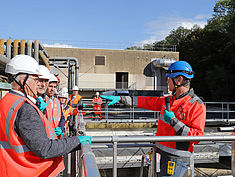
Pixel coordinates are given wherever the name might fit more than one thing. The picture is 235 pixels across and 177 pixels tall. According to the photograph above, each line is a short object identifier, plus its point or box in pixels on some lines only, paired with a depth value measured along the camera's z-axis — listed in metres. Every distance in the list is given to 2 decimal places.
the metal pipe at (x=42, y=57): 7.78
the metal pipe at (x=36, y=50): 6.96
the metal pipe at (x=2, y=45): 6.11
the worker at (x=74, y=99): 7.50
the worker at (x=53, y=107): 3.67
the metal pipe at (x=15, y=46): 6.66
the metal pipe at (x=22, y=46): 6.64
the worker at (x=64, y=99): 5.58
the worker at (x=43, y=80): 2.98
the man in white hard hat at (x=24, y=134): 1.36
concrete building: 23.44
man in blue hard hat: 2.14
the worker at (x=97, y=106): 11.21
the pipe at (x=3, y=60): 3.73
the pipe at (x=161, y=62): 23.42
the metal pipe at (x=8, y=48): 6.41
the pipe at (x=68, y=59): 12.79
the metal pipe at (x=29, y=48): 6.62
